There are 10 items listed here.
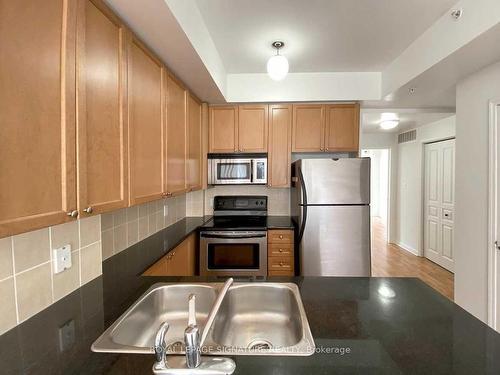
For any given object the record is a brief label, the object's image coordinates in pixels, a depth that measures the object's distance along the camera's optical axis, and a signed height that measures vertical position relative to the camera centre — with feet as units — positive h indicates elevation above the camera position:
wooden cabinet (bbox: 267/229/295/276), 9.61 -2.45
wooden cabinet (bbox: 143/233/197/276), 6.21 -2.09
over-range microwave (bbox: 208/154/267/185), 10.76 +0.51
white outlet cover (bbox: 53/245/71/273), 3.75 -1.05
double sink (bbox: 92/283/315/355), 3.93 -2.04
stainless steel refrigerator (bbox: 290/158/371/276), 8.95 -0.99
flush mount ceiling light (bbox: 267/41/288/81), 6.86 +2.87
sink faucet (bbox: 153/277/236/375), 2.33 -1.53
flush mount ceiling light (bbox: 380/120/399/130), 14.31 +3.05
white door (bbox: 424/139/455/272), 13.94 -1.13
